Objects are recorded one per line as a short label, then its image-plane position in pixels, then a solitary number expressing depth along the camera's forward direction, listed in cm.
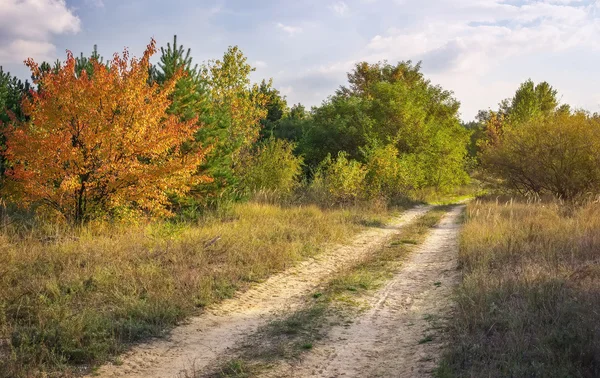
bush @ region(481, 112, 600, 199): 2064
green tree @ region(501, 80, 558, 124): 4850
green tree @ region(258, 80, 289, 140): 4496
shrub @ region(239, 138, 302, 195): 2317
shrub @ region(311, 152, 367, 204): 2231
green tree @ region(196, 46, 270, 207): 1819
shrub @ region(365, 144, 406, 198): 2578
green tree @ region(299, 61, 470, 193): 3144
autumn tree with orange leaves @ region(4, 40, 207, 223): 1155
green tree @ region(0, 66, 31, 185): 2239
